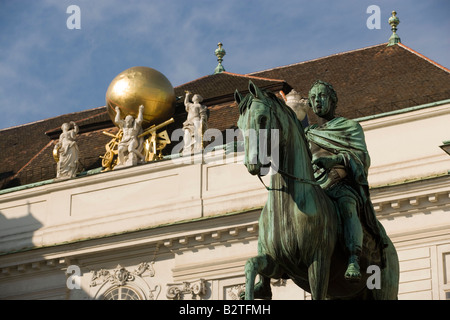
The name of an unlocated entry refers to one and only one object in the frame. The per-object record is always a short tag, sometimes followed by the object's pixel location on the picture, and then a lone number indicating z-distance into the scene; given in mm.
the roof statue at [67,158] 31781
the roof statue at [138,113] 31438
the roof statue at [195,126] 30391
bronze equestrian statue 10586
